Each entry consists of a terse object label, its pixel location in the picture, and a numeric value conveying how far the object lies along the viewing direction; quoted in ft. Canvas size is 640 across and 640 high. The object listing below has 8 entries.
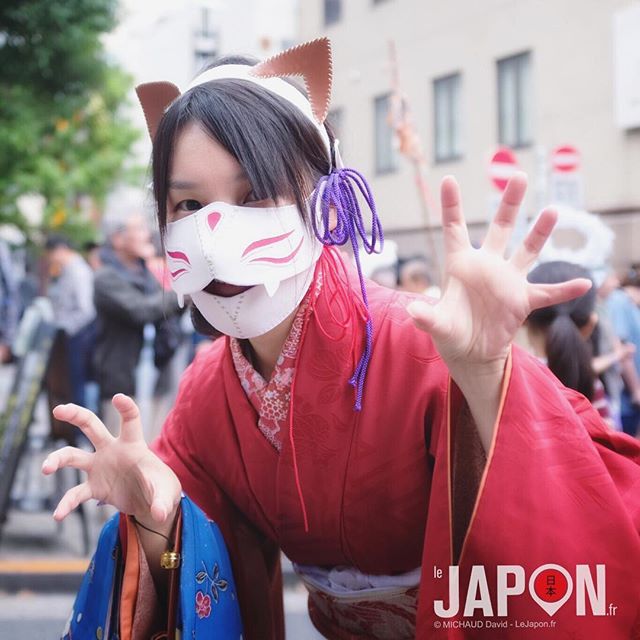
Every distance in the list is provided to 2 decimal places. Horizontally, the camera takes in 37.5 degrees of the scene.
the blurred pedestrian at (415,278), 22.78
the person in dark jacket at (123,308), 17.56
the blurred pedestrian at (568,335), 9.75
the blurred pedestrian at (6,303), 18.40
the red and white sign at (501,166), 20.75
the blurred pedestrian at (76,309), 20.74
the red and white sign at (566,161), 25.20
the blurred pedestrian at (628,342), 17.40
